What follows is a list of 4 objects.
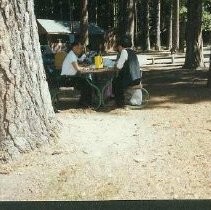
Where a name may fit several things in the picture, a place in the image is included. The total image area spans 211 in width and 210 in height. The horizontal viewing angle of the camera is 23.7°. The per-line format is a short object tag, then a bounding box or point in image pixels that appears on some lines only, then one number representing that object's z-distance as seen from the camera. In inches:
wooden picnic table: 415.2
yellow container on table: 446.6
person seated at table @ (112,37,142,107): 414.6
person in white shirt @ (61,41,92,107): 410.0
